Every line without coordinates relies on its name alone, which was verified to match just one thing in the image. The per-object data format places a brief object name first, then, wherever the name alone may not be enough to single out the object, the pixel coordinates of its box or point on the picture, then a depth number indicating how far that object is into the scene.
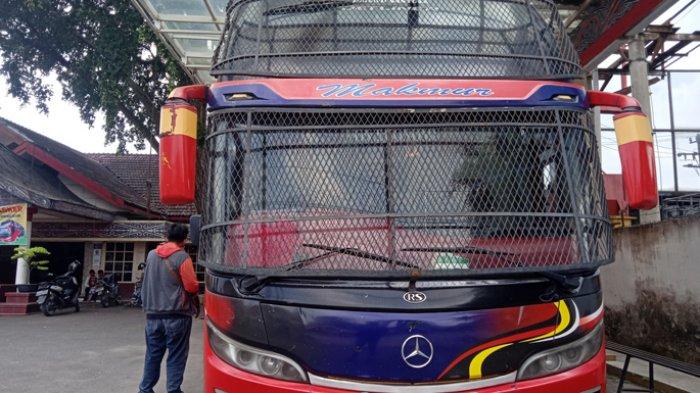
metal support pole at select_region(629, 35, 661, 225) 8.53
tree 12.10
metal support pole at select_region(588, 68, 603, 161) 10.47
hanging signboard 12.19
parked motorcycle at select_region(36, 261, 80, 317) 11.75
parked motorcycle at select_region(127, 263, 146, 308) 14.11
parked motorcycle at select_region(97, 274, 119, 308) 14.10
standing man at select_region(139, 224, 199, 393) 4.09
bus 2.34
